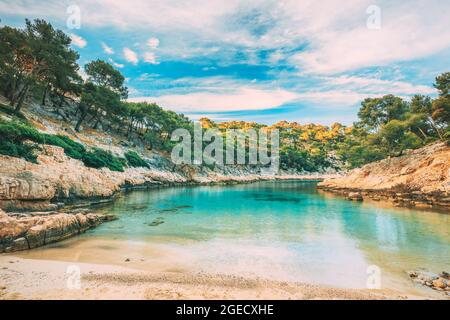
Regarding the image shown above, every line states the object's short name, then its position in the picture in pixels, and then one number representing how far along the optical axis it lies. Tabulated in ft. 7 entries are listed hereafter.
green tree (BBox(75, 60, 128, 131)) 173.37
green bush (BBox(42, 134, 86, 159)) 104.39
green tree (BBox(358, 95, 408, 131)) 176.76
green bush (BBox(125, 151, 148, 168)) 162.30
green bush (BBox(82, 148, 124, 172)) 115.24
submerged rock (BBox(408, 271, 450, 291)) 28.32
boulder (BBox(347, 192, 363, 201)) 115.75
